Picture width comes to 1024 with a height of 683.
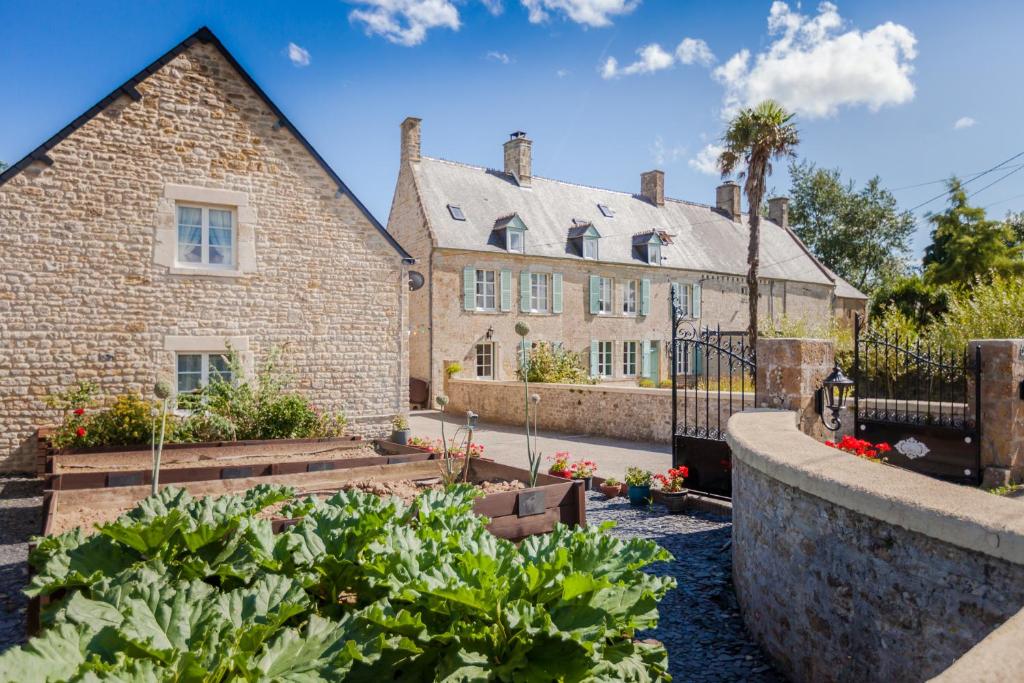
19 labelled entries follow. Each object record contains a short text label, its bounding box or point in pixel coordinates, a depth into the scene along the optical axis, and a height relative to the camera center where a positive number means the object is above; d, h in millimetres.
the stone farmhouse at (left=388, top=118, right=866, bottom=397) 20969 +3206
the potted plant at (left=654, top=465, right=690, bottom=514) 7805 -1554
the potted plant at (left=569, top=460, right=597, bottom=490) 8492 -1442
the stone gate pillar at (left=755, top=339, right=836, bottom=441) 6766 -175
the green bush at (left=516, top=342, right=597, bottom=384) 17609 -287
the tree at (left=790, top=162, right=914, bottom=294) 41969 +8257
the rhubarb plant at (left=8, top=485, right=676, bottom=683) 2074 -871
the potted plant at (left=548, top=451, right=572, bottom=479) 8406 -1384
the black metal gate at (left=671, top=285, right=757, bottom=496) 7965 -1166
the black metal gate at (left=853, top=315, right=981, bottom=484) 7098 -810
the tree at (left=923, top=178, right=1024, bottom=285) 27828 +4711
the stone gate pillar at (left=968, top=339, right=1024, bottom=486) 6809 -552
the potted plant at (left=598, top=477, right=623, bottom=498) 8586 -1668
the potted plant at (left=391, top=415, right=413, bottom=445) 11695 -1337
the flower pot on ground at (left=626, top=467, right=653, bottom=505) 8141 -1553
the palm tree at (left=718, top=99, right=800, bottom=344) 21625 +6896
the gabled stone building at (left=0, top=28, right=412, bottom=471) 10172 +1684
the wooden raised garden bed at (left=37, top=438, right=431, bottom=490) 6519 -1228
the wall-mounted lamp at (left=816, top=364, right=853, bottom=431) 6594 -401
